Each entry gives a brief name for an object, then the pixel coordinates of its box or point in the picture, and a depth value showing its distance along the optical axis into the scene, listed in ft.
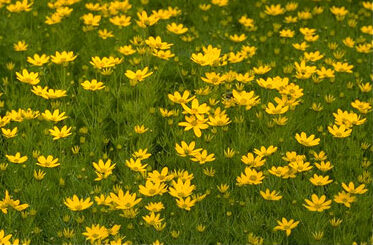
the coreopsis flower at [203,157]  21.62
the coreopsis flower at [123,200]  19.67
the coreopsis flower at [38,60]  27.60
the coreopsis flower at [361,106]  25.41
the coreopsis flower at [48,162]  21.44
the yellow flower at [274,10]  34.46
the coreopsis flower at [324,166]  21.86
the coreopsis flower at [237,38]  31.06
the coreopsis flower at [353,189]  20.62
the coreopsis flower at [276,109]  23.90
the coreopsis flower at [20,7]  31.66
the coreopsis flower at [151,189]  20.14
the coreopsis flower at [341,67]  27.96
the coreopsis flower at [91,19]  31.55
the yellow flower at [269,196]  20.49
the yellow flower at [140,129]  23.68
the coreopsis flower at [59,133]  22.67
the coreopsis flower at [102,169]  21.02
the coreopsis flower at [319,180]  21.21
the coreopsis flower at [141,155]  21.98
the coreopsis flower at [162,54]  27.31
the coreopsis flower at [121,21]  31.28
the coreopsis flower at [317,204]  19.92
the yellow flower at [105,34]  30.63
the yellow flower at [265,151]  22.21
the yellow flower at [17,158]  21.93
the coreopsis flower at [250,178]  20.78
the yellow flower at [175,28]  30.50
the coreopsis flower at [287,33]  31.57
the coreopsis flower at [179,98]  24.53
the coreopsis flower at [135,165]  21.25
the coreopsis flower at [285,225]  19.35
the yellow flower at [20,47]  28.95
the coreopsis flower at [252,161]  21.66
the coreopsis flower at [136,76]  25.38
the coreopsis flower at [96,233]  18.44
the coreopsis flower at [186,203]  19.81
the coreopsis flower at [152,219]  19.21
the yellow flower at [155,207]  19.82
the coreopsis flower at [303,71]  26.75
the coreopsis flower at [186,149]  22.01
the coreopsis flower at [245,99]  24.51
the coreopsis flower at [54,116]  23.61
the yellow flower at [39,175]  21.31
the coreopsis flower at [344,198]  20.33
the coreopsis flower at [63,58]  27.24
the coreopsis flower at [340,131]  23.14
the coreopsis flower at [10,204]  20.09
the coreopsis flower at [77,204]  19.70
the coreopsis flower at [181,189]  20.06
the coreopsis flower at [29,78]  25.76
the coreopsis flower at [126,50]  28.69
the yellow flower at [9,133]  23.12
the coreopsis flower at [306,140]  22.95
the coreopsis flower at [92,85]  25.29
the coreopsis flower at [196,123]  22.59
